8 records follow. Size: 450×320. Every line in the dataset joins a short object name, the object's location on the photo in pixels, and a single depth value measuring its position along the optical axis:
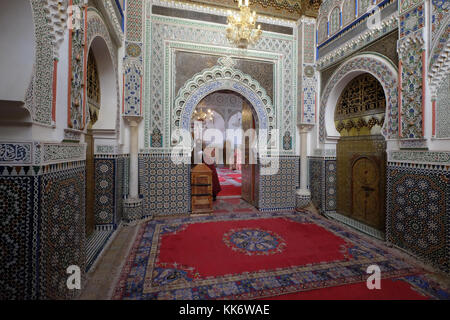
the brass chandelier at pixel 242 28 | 3.26
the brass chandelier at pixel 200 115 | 8.01
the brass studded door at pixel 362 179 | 3.15
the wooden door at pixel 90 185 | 2.76
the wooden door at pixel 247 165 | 4.54
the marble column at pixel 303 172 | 4.23
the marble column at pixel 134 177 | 3.45
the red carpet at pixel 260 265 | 1.78
